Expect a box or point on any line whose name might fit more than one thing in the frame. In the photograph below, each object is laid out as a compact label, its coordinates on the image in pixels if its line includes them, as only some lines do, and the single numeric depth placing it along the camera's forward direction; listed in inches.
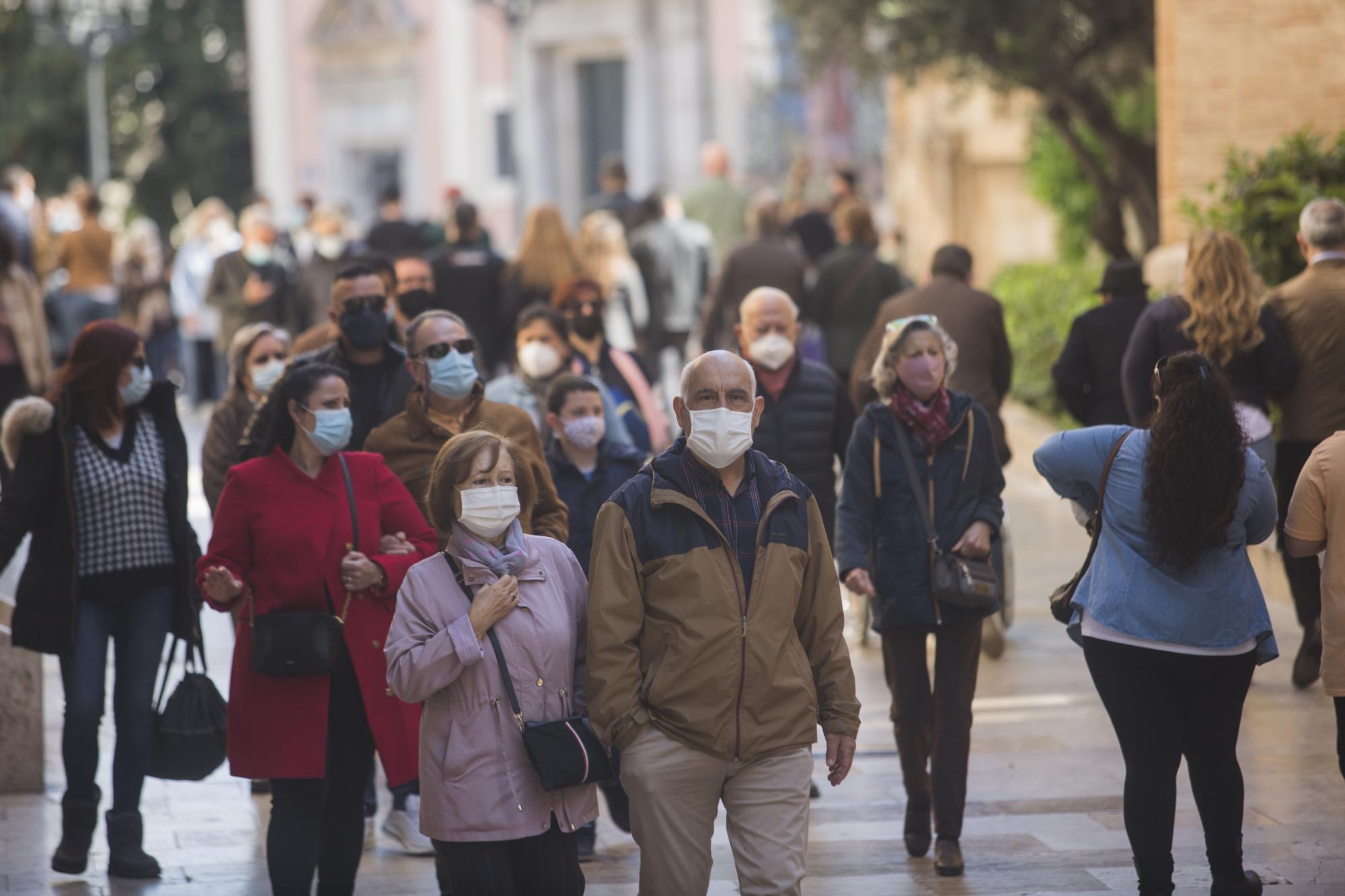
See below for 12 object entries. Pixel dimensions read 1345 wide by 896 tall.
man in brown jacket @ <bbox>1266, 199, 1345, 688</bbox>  668.1
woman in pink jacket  384.8
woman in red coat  461.1
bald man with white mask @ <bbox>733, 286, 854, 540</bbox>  629.9
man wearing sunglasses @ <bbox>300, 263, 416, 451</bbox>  581.0
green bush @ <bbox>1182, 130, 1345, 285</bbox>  877.8
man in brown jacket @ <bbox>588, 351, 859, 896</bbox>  384.5
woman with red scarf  513.7
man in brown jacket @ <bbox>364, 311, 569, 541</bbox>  527.8
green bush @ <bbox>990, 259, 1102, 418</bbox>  1327.5
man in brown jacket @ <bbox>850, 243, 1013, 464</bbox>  740.0
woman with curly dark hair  434.3
